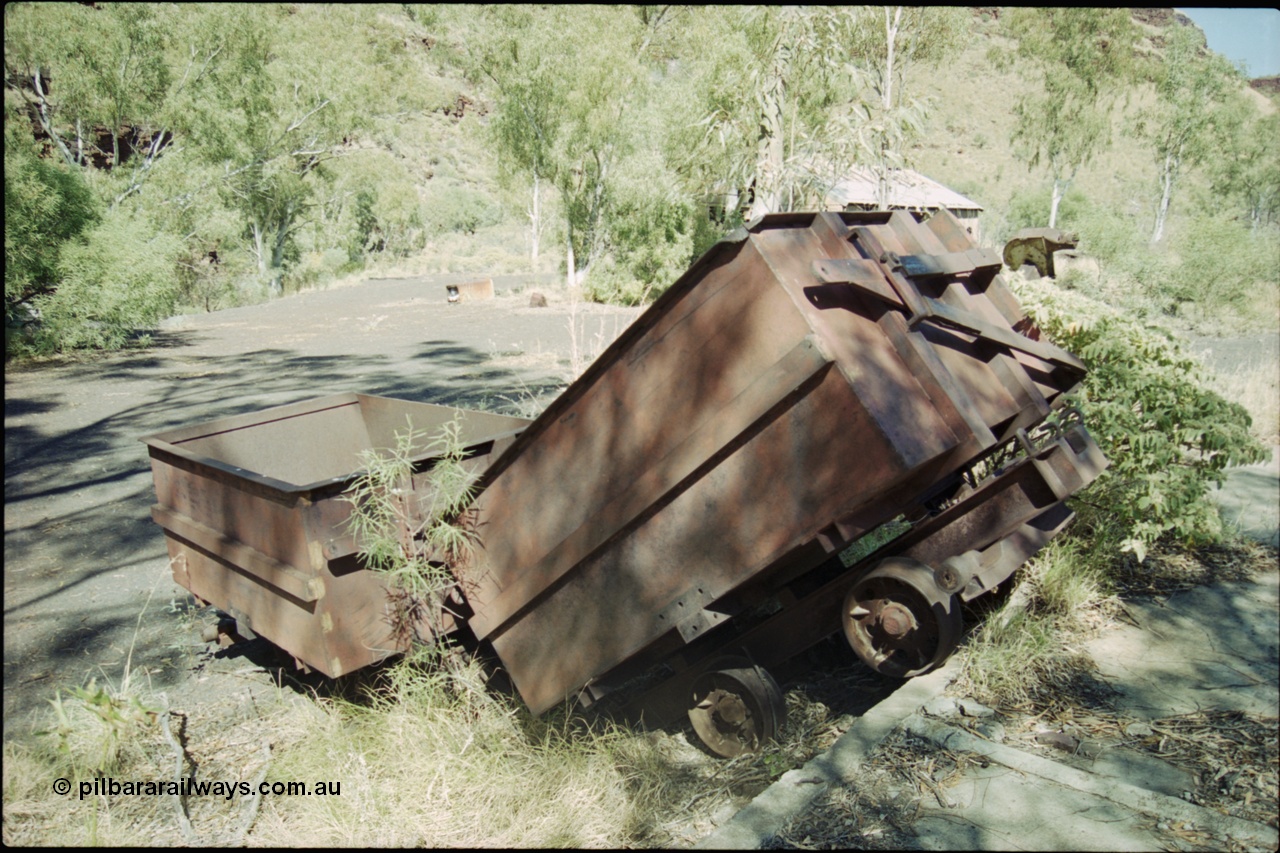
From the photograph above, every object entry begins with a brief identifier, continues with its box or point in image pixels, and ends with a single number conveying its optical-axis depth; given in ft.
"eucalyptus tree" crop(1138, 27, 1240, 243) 98.22
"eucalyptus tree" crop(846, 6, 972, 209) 36.78
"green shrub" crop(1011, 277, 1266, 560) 14.42
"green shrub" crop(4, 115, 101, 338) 40.91
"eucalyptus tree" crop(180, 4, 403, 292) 71.05
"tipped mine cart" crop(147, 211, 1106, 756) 9.30
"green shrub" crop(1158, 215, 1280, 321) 57.52
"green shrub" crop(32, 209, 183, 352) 45.39
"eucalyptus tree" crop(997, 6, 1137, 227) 114.21
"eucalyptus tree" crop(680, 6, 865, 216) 36.63
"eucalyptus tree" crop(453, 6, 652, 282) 79.30
